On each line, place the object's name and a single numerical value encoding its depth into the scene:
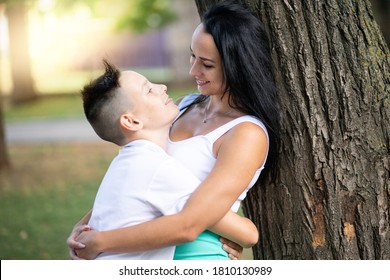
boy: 2.41
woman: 2.39
